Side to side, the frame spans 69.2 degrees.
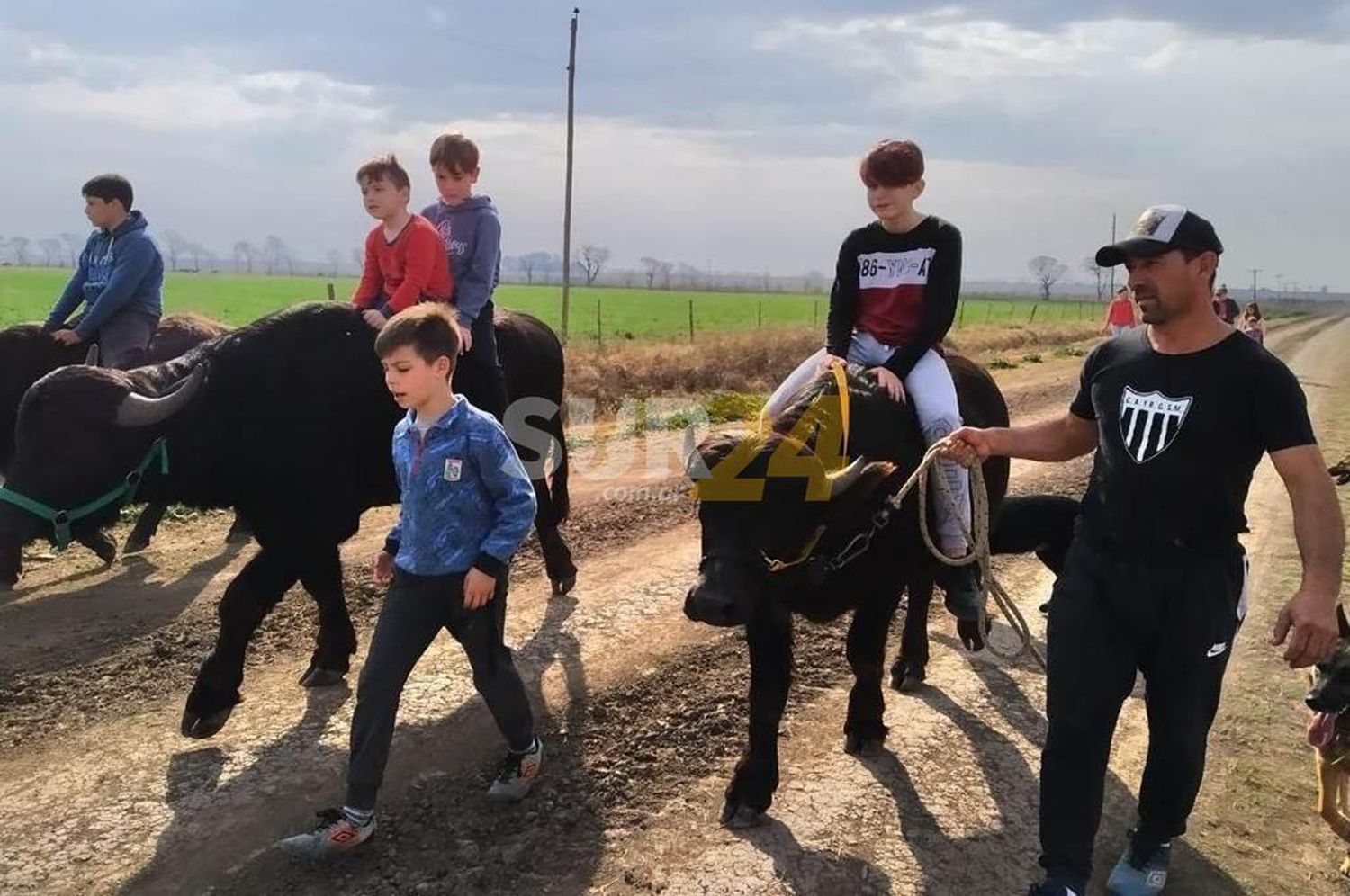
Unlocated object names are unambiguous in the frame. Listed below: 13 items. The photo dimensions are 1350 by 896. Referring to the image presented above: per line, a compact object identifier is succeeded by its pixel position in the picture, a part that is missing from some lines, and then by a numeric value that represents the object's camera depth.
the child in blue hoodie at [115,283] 7.54
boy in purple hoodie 5.94
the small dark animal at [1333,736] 3.93
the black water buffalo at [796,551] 3.69
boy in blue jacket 3.59
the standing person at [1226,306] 17.49
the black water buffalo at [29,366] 7.62
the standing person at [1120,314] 19.52
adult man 3.01
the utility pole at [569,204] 19.53
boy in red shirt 5.33
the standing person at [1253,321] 19.98
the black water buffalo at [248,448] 4.73
